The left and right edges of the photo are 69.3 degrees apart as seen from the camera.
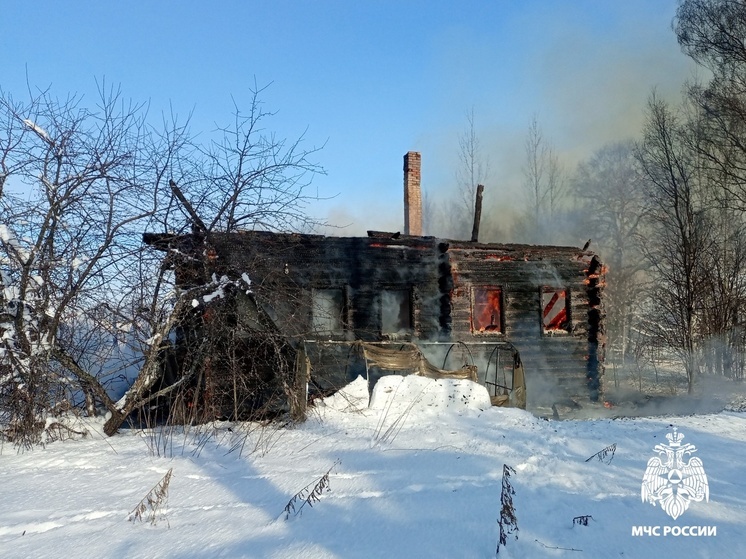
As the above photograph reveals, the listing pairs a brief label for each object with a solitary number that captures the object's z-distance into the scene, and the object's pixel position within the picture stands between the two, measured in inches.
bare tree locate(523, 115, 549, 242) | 1732.3
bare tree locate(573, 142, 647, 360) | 1398.9
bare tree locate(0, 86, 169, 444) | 243.1
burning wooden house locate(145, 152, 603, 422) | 585.6
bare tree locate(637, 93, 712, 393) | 755.4
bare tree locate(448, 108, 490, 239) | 1786.9
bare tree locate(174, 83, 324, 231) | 302.2
